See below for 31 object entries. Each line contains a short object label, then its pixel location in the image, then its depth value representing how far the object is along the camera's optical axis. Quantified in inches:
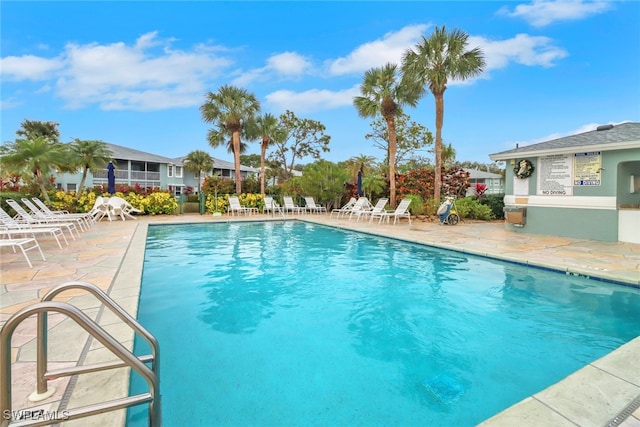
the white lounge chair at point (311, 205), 660.7
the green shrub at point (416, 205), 542.9
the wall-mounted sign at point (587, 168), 329.7
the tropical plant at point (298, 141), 1114.1
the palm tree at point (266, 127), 788.0
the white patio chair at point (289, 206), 665.0
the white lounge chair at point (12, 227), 239.5
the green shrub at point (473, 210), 537.8
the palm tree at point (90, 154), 660.7
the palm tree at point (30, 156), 429.4
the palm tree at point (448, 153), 870.3
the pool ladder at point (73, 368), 56.1
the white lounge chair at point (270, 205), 637.1
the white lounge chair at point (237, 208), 621.0
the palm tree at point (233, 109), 741.3
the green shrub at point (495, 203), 562.9
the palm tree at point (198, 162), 1277.1
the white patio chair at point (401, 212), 480.1
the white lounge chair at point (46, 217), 343.0
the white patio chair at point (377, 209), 511.4
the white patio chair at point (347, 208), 613.2
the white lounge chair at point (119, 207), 528.1
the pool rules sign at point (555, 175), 350.9
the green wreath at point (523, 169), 380.2
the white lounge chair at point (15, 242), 182.1
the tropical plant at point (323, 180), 683.4
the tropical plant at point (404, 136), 973.8
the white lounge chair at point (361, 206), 542.5
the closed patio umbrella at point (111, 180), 560.4
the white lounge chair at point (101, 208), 518.3
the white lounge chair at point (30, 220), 319.2
